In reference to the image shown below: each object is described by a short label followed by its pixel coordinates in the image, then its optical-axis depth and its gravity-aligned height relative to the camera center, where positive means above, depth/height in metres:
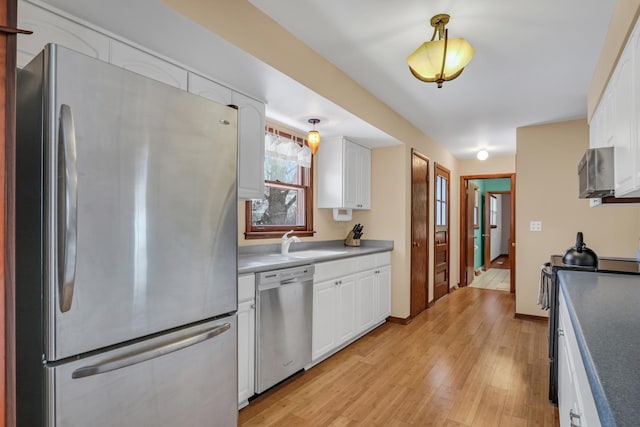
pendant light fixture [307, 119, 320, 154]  3.01 +0.67
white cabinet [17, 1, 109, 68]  1.31 +0.76
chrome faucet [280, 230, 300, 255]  3.06 -0.24
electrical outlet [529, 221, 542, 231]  4.23 -0.10
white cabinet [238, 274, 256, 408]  2.13 -0.77
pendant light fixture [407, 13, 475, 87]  1.99 +0.95
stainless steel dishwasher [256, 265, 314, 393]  2.28 -0.76
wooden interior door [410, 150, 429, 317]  4.28 -0.19
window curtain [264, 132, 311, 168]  3.12 +0.64
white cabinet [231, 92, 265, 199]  2.36 +0.50
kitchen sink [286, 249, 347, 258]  2.98 -0.34
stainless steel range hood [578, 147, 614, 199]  1.79 +0.25
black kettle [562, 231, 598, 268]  2.29 -0.26
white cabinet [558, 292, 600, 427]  0.90 -0.57
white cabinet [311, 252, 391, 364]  2.86 -0.80
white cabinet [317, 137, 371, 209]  3.71 +0.48
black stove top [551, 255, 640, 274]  2.21 -0.34
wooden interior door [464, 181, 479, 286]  6.38 -0.32
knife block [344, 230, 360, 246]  4.18 -0.29
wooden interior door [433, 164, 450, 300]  5.24 -0.27
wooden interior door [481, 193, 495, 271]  8.49 -0.33
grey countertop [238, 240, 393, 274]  2.32 -0.33
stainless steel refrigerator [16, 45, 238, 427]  1.08 -0.11
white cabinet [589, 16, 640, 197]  1.39 +0.47
